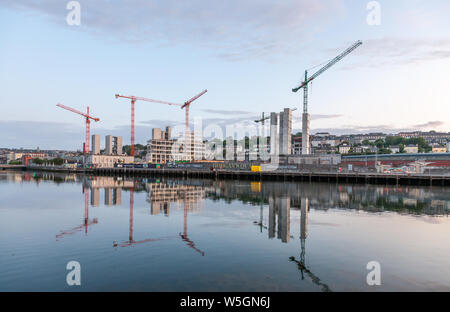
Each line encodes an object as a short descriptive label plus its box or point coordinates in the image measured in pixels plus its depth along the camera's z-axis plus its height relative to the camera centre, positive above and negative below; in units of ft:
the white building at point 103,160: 615.65 -3.65
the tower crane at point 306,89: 427.74 +114.72
